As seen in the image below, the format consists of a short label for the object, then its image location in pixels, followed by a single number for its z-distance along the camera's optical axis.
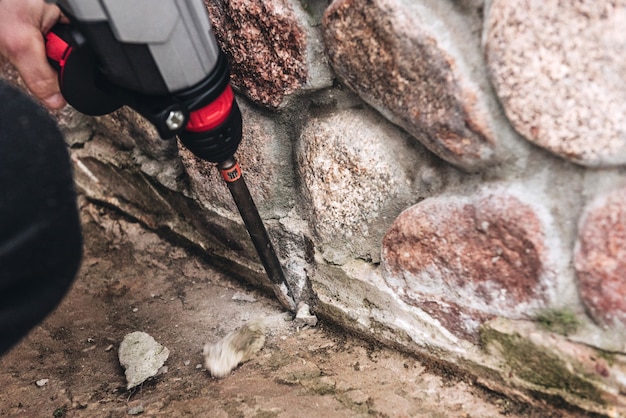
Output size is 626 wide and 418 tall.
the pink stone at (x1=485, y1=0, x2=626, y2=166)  0.68
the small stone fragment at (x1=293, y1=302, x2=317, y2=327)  1.21
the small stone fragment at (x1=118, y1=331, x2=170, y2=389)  1.15
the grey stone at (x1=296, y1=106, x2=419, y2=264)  1.00
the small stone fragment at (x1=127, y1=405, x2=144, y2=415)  1.06
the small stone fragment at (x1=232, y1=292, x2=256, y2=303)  1.32
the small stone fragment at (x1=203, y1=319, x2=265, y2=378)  1.12
